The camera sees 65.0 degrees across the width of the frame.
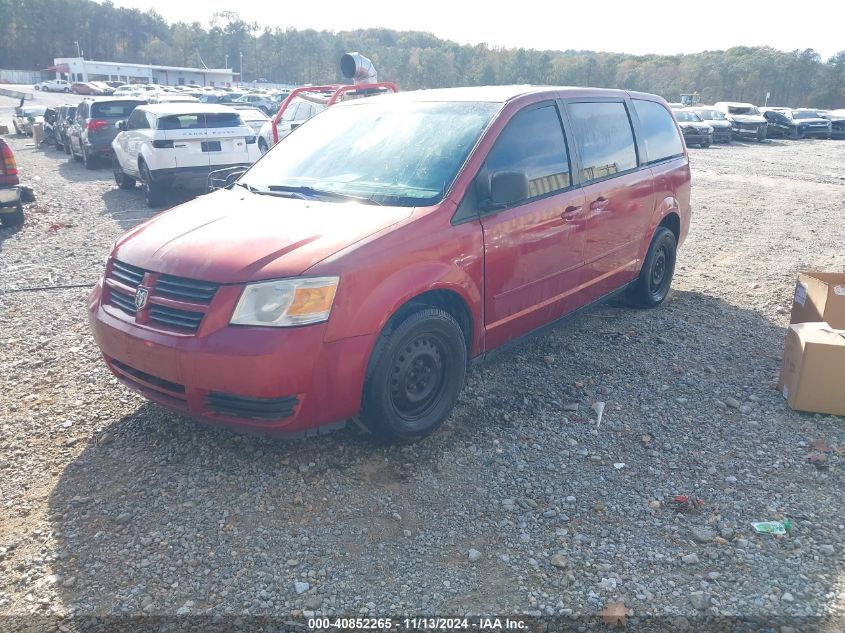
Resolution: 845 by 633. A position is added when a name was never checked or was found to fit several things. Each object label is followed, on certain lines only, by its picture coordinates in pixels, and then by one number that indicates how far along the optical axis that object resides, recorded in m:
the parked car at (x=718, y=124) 28.47
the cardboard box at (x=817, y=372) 4.08
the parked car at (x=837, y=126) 32.59
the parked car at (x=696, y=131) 25.75
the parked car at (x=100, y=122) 15.20
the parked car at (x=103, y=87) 59.72
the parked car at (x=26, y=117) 25.39
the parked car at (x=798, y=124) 31.94
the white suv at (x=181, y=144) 10.82
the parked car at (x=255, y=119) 19.69
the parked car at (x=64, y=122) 18.53
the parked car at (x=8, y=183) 8.88
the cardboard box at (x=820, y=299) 4.82
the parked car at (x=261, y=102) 39.74
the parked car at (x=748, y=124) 29.95
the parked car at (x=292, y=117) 15.65
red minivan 3.12
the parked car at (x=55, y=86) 68.97
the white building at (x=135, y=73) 87.09
